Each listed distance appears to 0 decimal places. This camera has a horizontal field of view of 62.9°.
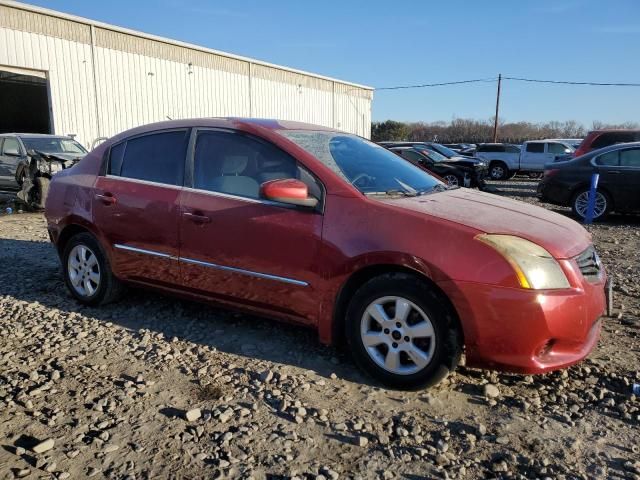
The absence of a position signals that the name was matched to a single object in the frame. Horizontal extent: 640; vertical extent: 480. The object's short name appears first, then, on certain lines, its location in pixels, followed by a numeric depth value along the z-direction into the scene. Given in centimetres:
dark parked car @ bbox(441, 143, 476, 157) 2702
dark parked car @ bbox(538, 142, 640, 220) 955
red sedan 290
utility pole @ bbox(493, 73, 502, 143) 4325
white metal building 1652
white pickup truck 2194
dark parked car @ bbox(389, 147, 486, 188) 1600
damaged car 1076
